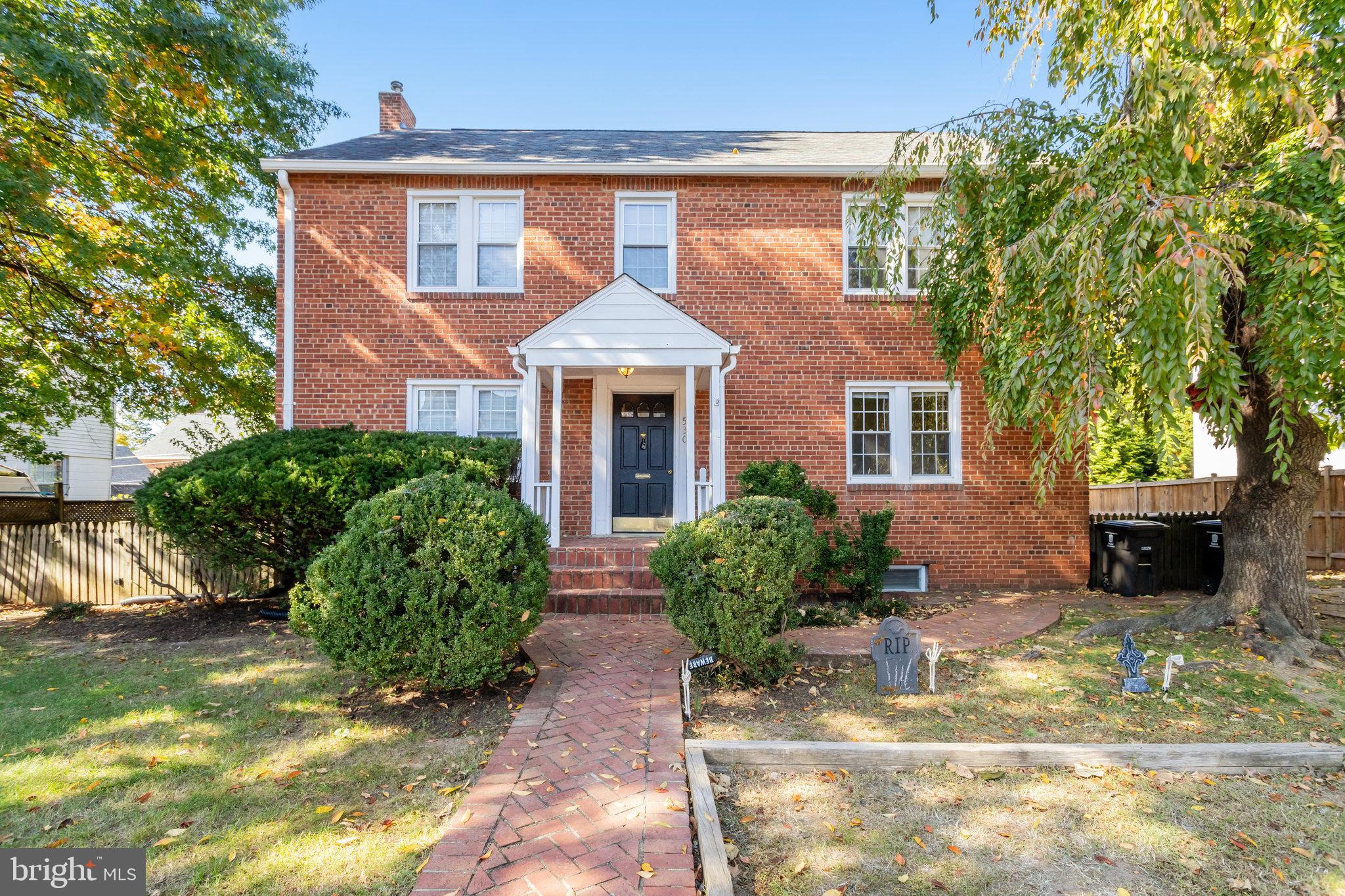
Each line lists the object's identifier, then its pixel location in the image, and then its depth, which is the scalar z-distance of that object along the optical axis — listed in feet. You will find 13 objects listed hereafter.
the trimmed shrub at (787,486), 25.91
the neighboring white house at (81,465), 58.85
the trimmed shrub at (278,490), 21.86
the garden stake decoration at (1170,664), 14.94
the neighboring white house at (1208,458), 61.16
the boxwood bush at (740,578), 14.85
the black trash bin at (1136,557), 29.40
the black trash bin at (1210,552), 29.84
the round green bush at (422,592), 13.87
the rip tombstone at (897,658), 15.67
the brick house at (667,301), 30.14
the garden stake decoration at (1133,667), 15.46
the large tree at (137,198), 25.32
